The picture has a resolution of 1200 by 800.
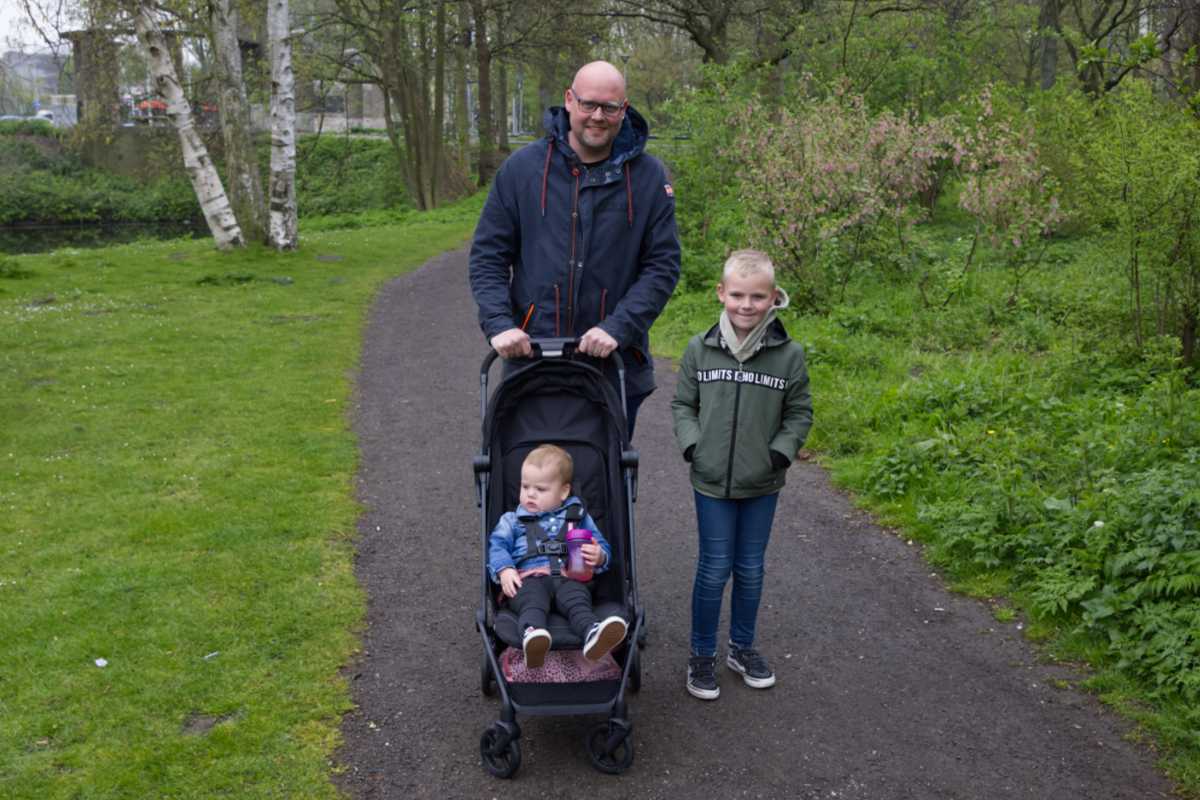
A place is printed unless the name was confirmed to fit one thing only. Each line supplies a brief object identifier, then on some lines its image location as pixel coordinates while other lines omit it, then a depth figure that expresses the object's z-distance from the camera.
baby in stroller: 3.94
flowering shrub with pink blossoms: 11.32
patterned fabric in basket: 3.95
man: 4.47
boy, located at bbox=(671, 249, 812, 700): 4.40
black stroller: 3.98
